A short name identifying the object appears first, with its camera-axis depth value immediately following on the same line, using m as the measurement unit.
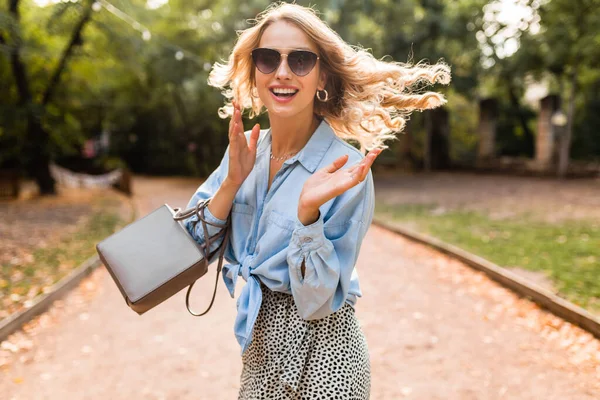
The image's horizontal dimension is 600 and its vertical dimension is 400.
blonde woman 1.67
